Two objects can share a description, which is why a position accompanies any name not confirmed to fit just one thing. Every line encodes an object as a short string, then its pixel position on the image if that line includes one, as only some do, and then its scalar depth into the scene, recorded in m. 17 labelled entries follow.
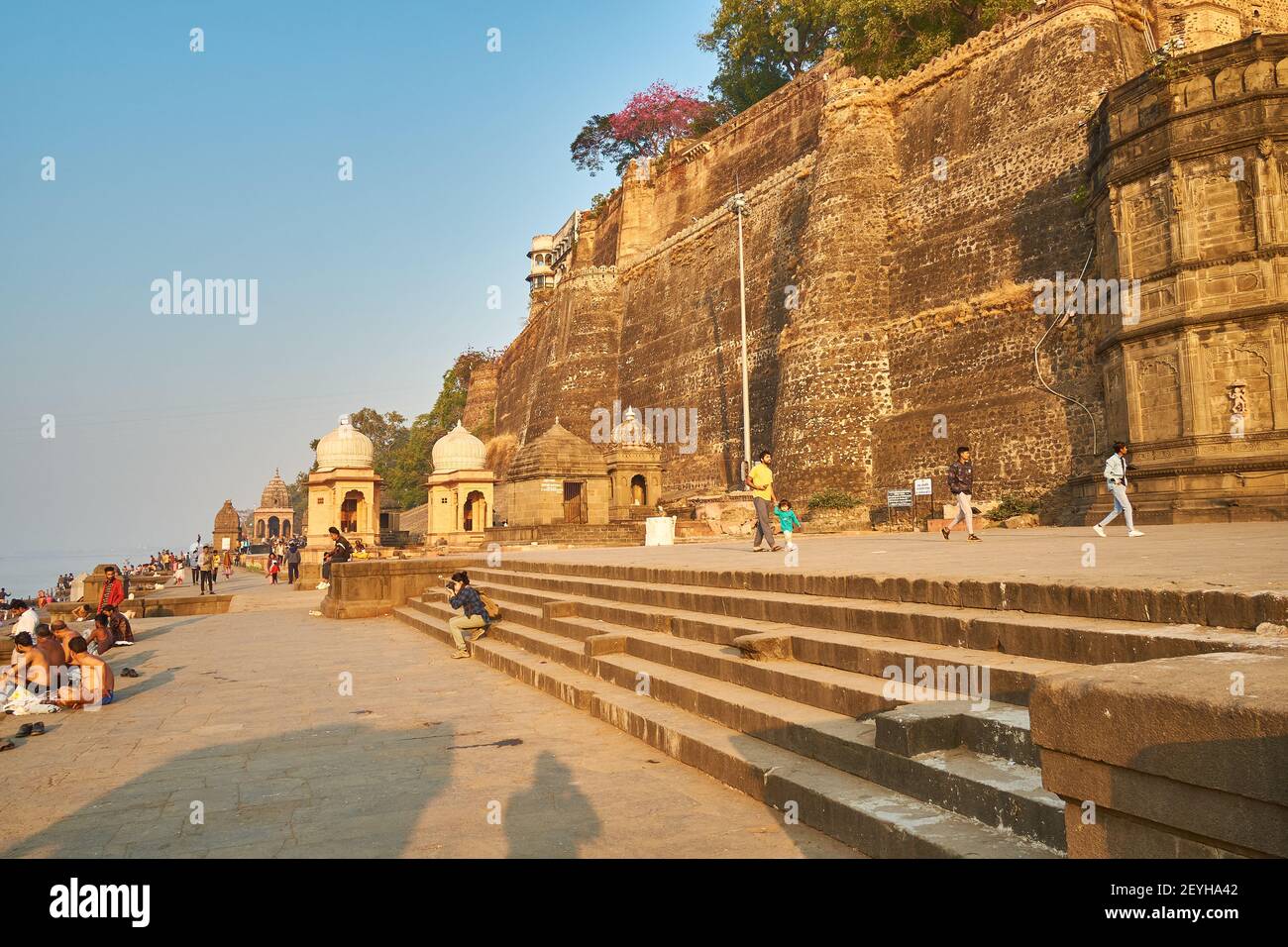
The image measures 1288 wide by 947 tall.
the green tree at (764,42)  40.56
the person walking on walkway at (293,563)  29.58
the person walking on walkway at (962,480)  13.61
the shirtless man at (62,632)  9.38
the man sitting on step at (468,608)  11.93
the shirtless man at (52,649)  8.78
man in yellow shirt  13.80
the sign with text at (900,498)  23.86
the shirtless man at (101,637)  12.13
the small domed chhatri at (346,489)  30.41
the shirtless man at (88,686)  8.69
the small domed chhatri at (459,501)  31.00
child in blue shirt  16.06
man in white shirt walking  12.43
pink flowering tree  53.28
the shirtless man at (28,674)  8.62
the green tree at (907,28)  28.92
